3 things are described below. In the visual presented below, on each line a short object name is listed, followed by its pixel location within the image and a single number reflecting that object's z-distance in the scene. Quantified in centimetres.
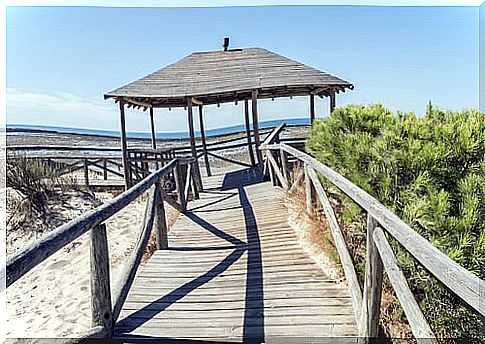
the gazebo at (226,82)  1030
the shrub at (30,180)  1058
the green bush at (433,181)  294
